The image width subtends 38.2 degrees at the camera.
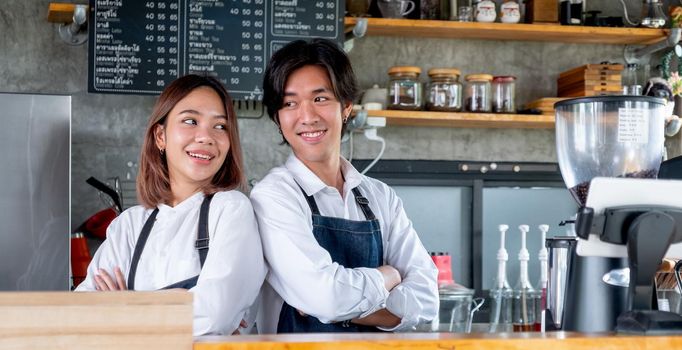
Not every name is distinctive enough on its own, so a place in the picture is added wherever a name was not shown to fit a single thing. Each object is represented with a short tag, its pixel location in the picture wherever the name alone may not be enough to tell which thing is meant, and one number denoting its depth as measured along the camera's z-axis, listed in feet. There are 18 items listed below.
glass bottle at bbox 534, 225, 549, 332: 11.41
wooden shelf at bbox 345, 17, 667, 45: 13.80
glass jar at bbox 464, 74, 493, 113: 14.05
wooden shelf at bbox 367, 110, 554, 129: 13.56
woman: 6.09
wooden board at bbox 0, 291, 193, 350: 4.05
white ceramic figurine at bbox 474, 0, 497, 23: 14.12
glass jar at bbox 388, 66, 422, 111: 13.84
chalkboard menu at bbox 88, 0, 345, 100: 13.15
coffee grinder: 5.02
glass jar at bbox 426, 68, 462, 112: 13.92
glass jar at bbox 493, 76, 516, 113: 14.20
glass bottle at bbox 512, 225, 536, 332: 11.66
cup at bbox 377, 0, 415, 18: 13.85
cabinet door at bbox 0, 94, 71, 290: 11.65
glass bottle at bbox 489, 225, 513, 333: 12.32
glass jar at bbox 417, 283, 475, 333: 12.83
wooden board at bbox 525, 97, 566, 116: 14.12
